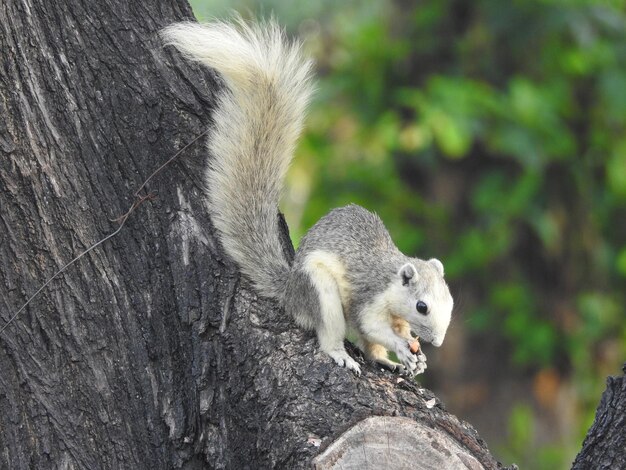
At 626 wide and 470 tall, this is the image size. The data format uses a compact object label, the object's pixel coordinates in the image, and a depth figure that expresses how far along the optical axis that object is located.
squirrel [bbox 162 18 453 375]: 6.66
